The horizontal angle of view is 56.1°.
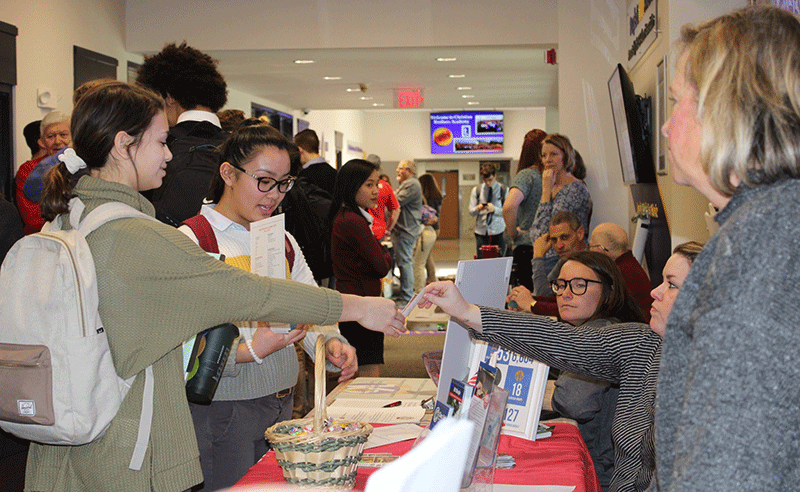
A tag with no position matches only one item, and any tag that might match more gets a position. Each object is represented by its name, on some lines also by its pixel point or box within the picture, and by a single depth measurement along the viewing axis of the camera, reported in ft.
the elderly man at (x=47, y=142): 14.82
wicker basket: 5.01
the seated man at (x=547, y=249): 13.52
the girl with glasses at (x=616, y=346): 6.90
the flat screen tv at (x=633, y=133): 13.24
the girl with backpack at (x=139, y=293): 4.99
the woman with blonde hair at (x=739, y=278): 2.77
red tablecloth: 5.97
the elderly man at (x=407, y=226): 32.35
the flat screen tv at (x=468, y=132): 61.81
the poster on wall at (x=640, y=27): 13.62
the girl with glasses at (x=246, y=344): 6.97
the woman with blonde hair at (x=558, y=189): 16.94
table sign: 7.11
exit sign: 39.40
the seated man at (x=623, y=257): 12.33
